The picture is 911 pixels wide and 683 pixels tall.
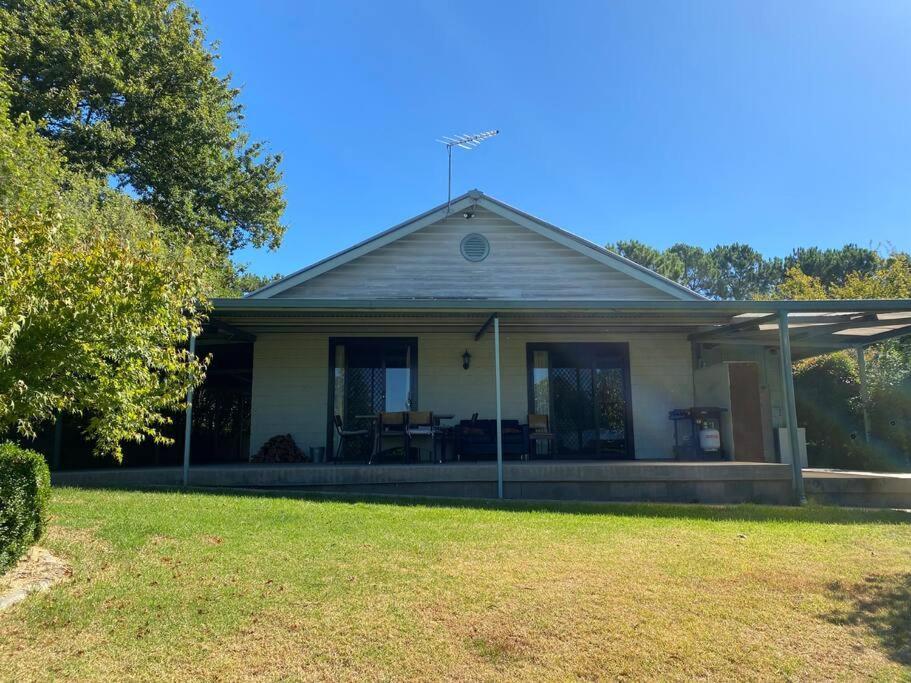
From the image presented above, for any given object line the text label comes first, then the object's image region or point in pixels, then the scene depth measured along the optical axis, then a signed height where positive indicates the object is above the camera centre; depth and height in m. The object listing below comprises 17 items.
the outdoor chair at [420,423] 9.42 +0.07
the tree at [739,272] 44.03 +11.08
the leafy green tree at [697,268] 44.72 +11.46
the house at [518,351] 10.27 +1.37
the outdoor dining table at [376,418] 9.52 +0.16
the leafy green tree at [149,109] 16.44 +9.51
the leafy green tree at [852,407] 12.07 +0.35
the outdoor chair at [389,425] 9.38 +0.05
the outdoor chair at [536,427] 10.37 +0.00
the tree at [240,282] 20.86 +5.73
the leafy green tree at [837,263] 35.75 +9.55
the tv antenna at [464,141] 11.42 +5.35
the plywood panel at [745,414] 10.16 +0.18
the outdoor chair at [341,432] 9.91 -0.06
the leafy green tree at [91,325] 3.84 +0.71
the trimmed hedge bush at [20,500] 4.06 -0.47
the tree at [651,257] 36.31 +9.99
